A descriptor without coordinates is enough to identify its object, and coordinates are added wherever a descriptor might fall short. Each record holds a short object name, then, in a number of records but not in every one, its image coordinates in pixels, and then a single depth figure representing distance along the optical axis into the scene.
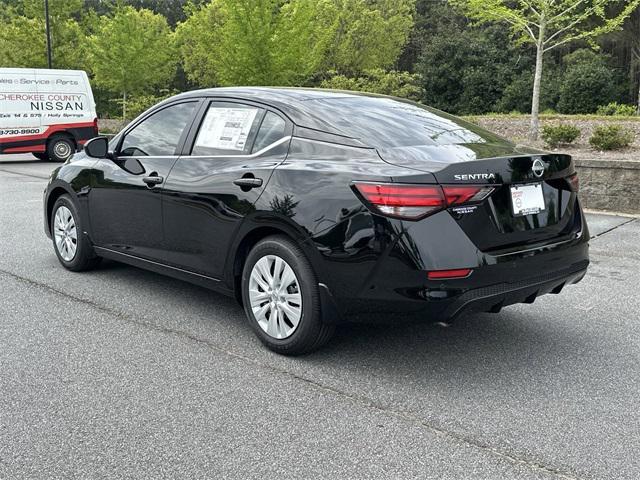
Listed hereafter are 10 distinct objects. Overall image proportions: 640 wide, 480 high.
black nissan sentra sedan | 3.51
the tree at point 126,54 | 32.31
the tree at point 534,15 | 17.56
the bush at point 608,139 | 11.76
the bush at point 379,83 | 28.39
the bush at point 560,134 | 12.44
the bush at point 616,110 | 26.12
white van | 18.52
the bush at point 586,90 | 29.61
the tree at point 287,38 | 21.98
